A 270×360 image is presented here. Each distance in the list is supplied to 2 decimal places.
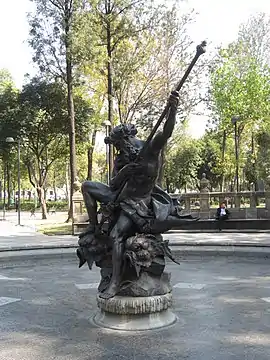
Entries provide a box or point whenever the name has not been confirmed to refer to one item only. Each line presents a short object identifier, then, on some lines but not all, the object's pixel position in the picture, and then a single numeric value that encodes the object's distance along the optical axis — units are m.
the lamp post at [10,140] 30.65
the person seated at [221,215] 18.69
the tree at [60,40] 23.98
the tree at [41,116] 32.28
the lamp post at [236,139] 27.89
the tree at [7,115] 32.94
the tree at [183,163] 55.12
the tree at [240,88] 35.66
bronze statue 5.15
